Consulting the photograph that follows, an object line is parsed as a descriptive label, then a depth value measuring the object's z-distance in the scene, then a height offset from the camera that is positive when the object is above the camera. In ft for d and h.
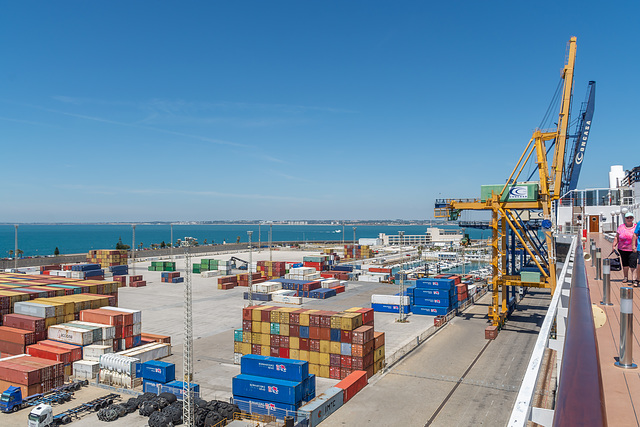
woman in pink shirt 31.96 -2.13
